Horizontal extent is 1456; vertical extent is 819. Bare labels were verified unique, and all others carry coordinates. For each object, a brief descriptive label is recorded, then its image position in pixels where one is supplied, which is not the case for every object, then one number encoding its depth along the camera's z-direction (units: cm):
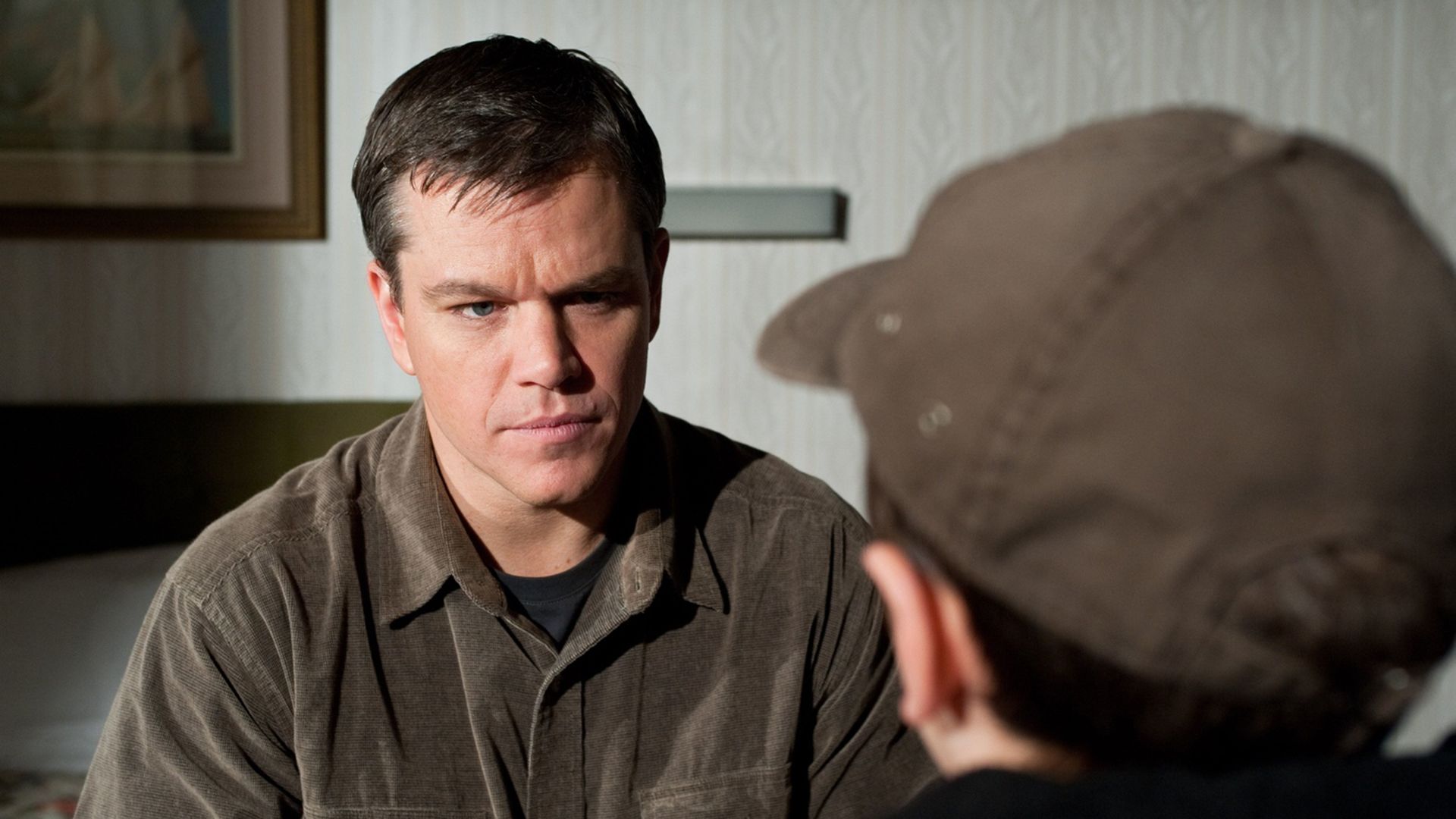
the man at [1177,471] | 132
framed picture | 276
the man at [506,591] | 193
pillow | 231
